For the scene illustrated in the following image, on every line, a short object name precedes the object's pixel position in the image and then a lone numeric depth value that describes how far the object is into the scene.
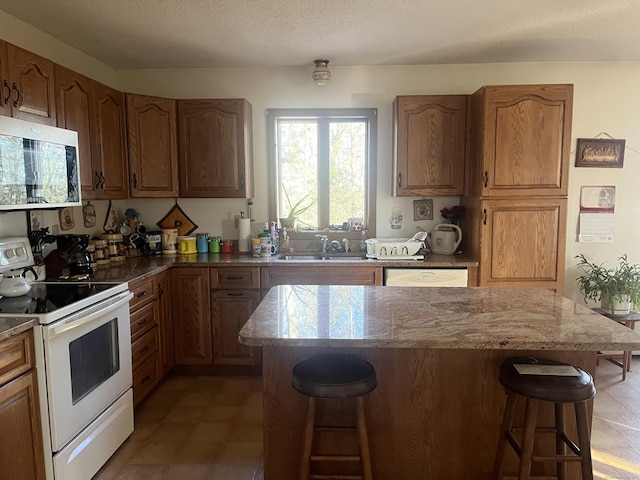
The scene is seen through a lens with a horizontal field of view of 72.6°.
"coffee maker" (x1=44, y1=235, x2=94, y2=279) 2.69
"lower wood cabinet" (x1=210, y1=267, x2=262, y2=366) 3.30
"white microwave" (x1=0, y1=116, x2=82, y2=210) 2.02
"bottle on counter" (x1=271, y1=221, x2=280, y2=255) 3.70
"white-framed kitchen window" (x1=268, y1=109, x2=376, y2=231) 3.80
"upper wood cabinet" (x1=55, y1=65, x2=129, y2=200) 2.63
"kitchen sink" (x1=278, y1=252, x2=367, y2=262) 3.48
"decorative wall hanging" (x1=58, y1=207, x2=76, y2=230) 2.99
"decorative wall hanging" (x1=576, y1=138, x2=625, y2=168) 3.60
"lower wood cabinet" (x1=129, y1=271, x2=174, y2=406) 2.74
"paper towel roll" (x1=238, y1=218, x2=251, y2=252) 3.72
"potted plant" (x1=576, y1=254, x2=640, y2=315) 3.32
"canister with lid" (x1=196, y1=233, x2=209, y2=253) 3.73
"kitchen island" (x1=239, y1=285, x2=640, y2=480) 1.80
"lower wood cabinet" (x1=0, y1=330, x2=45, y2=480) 1.66
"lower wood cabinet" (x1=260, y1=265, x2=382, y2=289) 3.24
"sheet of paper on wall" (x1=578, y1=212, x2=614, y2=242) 3.66
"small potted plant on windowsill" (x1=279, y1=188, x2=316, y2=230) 3.91
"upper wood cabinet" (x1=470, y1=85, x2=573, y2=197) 3.06
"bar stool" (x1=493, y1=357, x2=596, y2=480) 1.55
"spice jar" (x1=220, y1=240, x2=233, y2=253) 3.76
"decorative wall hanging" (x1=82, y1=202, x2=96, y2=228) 3.28
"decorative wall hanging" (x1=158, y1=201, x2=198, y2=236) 3.85
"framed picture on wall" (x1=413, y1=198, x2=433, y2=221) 3.77
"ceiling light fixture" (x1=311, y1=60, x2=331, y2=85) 3.48
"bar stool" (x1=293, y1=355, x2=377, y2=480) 1.60
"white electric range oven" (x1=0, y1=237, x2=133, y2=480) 1.86
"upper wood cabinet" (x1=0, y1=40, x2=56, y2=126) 2.13
